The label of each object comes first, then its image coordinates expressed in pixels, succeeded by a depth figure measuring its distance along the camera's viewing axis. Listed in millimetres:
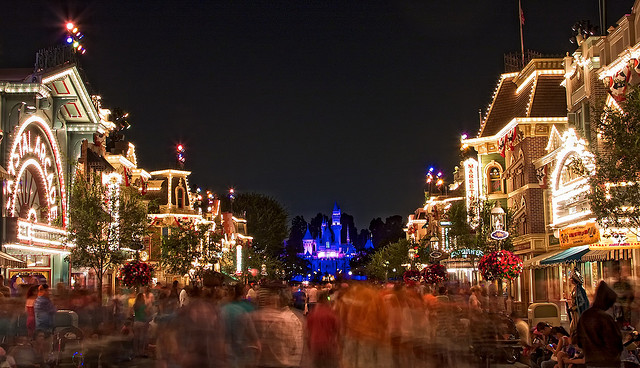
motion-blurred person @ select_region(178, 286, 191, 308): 24489
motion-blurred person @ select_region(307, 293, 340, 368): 12742
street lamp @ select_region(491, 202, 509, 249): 34375
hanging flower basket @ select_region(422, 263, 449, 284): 44688
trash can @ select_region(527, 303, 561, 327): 21906
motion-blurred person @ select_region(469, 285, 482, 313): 15688
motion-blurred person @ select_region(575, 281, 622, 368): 9305
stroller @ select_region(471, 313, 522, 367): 14977
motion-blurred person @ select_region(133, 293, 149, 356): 21391
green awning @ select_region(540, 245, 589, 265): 30494
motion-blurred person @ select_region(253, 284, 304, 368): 10977
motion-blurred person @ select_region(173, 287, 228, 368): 8930
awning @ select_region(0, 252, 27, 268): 27250
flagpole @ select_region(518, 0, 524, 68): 46903
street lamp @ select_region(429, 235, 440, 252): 55688
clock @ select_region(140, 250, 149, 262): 56928
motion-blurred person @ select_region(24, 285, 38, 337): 16047
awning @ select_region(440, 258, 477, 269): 49306
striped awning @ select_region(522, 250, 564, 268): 36188
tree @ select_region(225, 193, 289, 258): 110438
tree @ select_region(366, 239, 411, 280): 88419
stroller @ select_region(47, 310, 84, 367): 16422
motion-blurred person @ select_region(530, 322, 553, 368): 17141
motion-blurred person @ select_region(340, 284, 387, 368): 12992
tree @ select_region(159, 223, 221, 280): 59312
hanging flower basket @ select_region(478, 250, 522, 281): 31375
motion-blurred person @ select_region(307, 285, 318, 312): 34234
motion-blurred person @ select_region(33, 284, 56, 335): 15898
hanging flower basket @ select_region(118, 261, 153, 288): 34250
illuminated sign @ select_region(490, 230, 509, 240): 34219
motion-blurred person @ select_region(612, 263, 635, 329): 16266
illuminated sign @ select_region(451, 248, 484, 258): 43112
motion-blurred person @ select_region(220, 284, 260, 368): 10219
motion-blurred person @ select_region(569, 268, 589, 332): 16641
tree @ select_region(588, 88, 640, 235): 18500
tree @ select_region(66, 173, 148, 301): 34812
